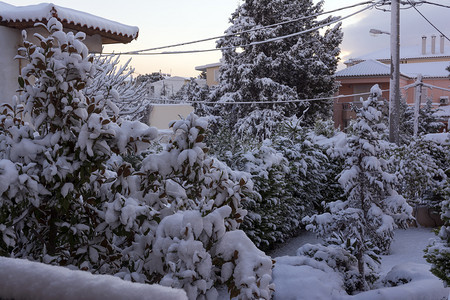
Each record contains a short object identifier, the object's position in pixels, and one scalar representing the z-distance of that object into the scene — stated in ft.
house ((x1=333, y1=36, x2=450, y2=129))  142.72
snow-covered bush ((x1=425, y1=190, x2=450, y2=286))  16.12
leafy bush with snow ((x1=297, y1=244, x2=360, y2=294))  19.29
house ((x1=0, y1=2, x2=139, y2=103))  25.72
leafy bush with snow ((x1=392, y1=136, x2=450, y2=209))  36.01
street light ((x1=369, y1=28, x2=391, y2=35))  55.08
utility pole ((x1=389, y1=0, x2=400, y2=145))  39.52
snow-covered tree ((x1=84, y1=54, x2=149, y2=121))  39.42
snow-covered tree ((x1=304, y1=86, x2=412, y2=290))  20.30
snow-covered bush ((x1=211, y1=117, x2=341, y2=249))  26.05
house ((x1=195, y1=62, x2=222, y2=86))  189.93
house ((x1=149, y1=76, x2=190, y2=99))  215.51
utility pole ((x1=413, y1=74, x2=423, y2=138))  82.33
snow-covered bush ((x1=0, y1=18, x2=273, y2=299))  9.22
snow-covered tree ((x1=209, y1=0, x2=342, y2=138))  94.22
